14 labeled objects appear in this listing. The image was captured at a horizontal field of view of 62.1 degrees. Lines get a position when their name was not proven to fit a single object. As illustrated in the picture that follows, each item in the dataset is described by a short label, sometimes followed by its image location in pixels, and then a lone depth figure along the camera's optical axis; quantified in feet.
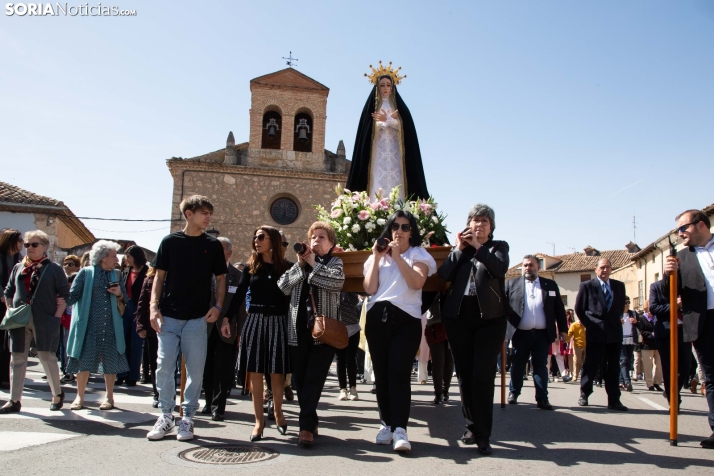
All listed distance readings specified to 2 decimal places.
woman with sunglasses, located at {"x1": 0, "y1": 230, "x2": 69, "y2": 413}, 21.27
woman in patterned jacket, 16.66
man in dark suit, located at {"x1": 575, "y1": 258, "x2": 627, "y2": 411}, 26.00
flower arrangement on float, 20.22
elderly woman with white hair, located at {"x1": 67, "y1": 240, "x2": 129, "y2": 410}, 21.77
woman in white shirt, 15.92
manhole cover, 14.11
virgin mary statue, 26.14
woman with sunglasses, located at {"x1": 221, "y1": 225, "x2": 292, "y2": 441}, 17.33
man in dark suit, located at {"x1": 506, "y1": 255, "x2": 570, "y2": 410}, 26.30
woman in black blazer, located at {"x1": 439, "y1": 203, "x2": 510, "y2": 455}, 15.93
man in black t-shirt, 16.98
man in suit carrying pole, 16.90
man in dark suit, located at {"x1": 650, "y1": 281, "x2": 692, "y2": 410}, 20.37
